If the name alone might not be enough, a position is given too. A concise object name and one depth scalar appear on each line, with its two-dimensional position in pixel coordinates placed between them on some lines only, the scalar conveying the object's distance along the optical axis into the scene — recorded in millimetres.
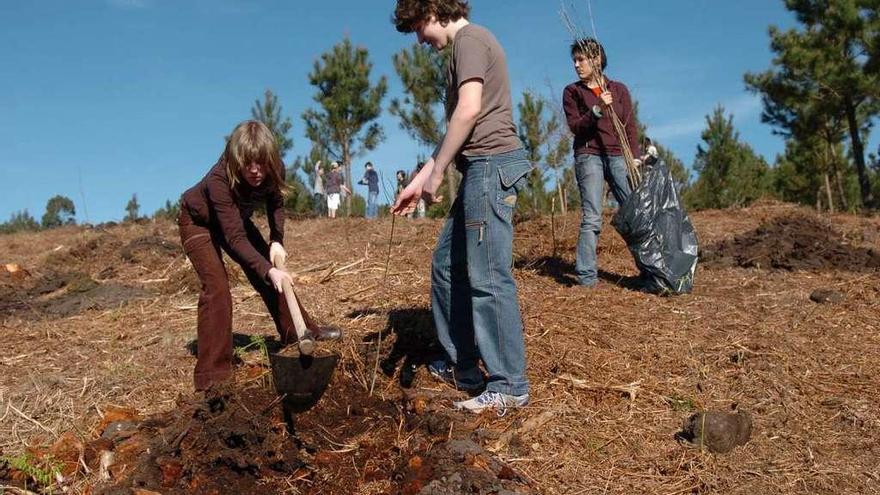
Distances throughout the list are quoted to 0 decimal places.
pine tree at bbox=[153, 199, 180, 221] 16834
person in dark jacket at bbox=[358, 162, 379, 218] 14664
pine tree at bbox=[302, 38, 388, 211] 19625
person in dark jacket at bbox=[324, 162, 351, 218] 14781
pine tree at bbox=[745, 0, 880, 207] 14148
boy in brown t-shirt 3156
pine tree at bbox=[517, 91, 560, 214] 15873
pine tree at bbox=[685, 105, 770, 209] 18453
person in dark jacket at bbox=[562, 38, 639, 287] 5285
